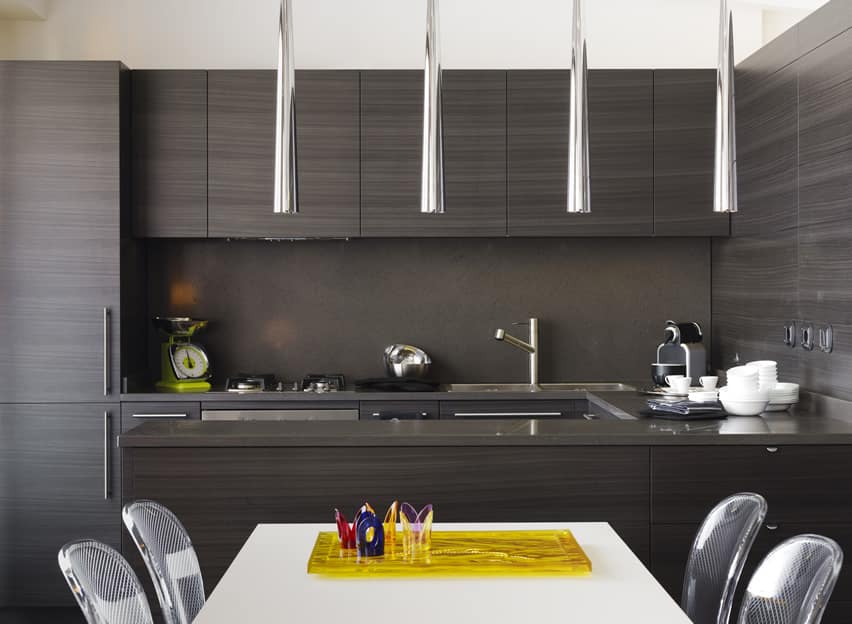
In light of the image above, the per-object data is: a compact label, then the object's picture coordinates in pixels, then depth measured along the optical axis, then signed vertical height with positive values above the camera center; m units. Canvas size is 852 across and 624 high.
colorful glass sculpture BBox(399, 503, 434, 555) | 2.29 -0.56
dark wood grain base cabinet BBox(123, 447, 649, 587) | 3.17 -0.62
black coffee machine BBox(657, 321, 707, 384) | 4.87 -0.26
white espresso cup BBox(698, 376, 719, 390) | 4.17 -0.37
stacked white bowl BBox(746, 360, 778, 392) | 3.93 -0.30
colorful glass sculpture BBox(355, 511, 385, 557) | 2.25 -0.56
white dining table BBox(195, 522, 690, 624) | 1.84 -0.61
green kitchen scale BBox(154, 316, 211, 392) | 5.03 -0.33
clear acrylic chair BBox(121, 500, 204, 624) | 2.26 -0.63
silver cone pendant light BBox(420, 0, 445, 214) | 2.40 +0.42
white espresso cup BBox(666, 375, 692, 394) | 4.27 -0.38
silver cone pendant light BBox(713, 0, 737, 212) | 2.41 +0.43
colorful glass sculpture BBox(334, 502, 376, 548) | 2.32 -0.57
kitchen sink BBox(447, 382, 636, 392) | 5.21 -0.50
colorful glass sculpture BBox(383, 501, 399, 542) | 2.37 -0.56
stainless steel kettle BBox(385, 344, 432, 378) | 5.14 -0.36
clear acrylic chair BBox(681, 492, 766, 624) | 2.31 -0.63
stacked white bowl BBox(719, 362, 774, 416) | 3.61 -0.37
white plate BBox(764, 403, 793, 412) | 3.90 -0.44
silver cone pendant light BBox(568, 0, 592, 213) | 2.47 +0.41
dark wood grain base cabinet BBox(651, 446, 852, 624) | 3.20 -0.64
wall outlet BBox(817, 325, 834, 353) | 3.79 -0.16
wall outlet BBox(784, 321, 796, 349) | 4.16 -0.16
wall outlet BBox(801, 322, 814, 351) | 3.97 -0.16
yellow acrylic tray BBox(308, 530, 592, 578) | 2.13 -0.60
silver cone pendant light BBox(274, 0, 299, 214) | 2.36 +0.42
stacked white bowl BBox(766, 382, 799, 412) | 3.89 -0.40
